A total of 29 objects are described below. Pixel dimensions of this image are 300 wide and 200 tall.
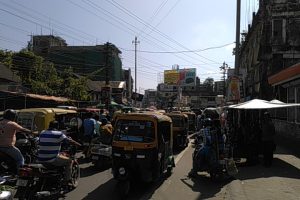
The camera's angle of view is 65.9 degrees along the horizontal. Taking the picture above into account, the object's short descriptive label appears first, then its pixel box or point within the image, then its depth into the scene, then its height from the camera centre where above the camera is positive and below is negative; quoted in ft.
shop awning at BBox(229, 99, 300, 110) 25.33 +0.19
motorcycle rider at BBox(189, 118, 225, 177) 21.70 -3.78
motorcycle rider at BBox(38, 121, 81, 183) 16.82 -3.33
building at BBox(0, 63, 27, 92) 78.37 +9.09
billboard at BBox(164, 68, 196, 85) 155.64 +19.16
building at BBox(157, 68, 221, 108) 154.69 +13.99
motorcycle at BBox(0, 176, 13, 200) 8.91 -3.61
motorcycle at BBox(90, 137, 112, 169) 25.05 -5.52
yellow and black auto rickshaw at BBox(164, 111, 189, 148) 37.57 -4.06
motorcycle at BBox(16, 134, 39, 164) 22.79 -4.36
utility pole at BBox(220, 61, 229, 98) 172.79 +28.68
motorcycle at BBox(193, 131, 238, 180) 21.64 -5.16
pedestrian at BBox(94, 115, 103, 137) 29.38 -2.93
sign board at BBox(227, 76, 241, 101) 40.68 +3.22
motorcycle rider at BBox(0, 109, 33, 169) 19.04 -2.74
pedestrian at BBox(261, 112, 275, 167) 25.46 -3.66
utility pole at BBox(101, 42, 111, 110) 70.70 +3.15
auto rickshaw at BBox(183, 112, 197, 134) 60.22 -4.55
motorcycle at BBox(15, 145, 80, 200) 14.84 -5.40
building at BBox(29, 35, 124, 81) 162.05 +34.41
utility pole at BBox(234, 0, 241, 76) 45.68 +14.39
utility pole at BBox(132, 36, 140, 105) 130.97 +20.44
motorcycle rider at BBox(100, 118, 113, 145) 26.15 -3.34
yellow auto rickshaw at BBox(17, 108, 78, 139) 27.25 -1.74
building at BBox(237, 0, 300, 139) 62.62 +18.62
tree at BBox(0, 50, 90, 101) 91.97 +11.05
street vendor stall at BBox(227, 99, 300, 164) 26.45 -3.06
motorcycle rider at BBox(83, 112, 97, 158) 28.96 -3.25
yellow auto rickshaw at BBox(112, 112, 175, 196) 19.02 -3.69
